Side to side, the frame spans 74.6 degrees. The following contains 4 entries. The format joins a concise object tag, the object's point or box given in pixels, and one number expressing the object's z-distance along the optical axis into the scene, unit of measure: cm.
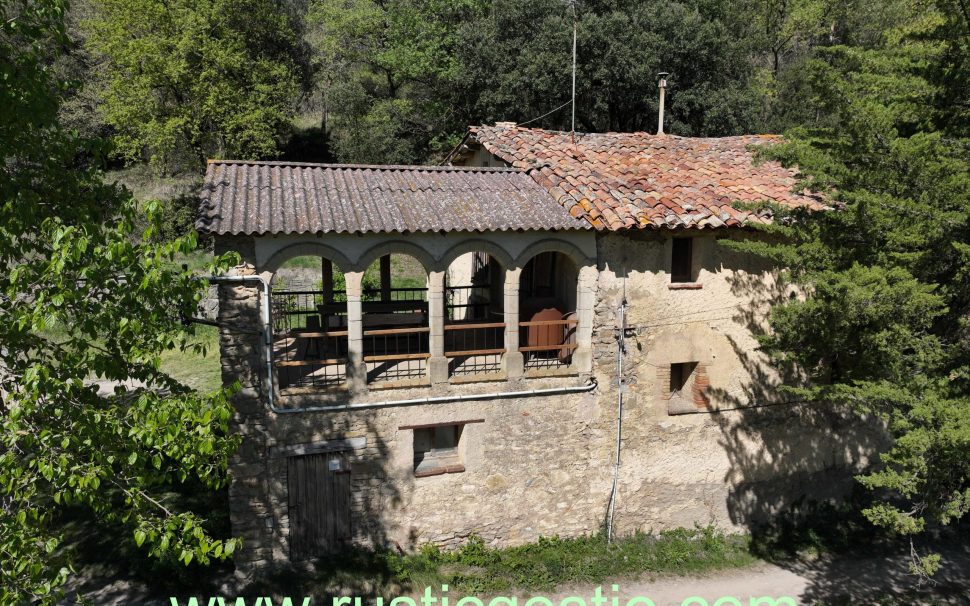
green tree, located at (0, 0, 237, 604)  493
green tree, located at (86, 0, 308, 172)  2561
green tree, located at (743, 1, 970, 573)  796
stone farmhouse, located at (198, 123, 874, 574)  996
